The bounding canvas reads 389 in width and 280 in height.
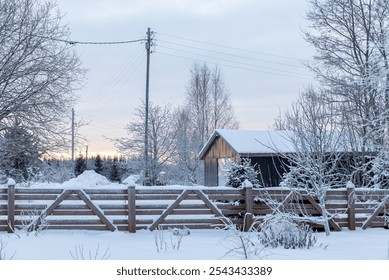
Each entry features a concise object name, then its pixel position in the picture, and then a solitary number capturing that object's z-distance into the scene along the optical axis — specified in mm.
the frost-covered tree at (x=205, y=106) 45719
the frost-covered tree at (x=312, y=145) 12586
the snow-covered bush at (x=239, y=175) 14016
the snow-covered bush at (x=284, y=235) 9133
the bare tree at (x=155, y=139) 36094
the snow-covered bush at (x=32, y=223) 11562
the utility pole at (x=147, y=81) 28561
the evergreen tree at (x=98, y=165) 57294
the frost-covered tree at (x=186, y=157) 39531
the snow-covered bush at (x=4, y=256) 7914
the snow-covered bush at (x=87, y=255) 8250
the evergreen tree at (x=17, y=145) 17362
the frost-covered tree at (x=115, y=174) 52384
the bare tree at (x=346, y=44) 19922
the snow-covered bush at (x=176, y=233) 9877
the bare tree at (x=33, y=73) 16906
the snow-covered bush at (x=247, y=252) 7616
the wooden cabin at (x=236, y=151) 25406
